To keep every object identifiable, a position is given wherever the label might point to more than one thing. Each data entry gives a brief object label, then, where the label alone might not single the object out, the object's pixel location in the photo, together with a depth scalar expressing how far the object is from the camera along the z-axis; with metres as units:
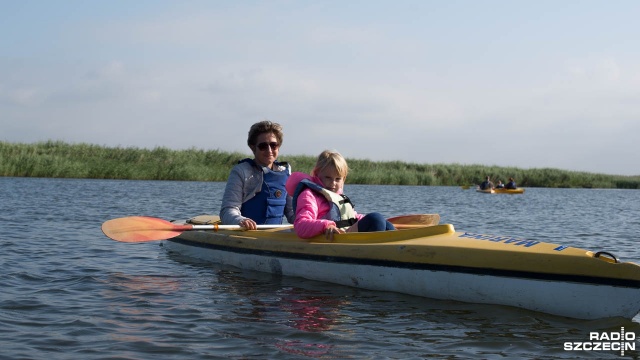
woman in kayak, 6.61
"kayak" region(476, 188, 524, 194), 29.44
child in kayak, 5.59
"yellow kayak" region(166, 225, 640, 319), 4.42
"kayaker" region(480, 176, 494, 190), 29.86
